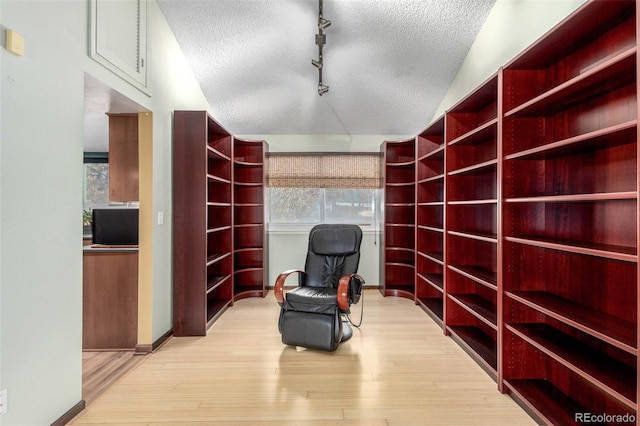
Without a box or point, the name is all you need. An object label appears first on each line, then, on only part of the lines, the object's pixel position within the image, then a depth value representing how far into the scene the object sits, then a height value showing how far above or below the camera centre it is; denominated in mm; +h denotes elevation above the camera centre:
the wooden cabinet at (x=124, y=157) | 2779 +485
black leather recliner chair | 2580 -727
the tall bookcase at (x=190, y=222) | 2936 -98
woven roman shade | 4605 +612
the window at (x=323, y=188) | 4590 +349
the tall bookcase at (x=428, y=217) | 3750 -65
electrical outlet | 1408 -857
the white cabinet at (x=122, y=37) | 2006 +1233
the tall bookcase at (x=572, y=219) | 1476 -41
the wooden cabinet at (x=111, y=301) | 2652 -755
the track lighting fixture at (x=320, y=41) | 2713 +1615
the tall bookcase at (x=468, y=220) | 2719 -76
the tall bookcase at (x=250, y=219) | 4312 -105
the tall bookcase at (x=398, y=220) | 4344 -119
